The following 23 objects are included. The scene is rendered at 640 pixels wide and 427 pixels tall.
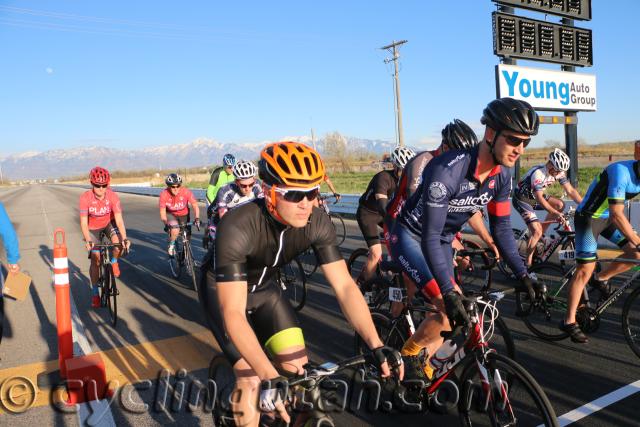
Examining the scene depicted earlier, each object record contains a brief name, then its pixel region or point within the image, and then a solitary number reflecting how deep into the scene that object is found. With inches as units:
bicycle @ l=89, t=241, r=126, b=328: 262.4
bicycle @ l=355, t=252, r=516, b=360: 153.5
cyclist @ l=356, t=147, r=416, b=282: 241.8
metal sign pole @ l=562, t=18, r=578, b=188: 615.8
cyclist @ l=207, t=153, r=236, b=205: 387.2
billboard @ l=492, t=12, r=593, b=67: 565.0
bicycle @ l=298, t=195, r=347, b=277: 363.6
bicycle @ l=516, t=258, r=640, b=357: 183.0
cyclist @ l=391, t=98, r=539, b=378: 131.5
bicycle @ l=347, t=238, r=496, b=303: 195.8
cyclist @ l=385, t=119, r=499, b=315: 176.2
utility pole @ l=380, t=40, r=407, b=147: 1538.9
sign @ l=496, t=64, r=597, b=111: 584.4
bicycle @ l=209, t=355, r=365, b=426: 87.5
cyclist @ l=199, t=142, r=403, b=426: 103.2
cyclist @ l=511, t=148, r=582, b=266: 308.8
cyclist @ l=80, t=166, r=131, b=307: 289.3
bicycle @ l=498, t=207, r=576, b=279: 282.8
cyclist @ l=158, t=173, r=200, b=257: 369.2
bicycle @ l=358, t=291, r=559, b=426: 107.6
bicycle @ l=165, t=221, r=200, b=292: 359.9
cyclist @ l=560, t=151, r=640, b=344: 183.5
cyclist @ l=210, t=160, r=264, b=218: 281.0
